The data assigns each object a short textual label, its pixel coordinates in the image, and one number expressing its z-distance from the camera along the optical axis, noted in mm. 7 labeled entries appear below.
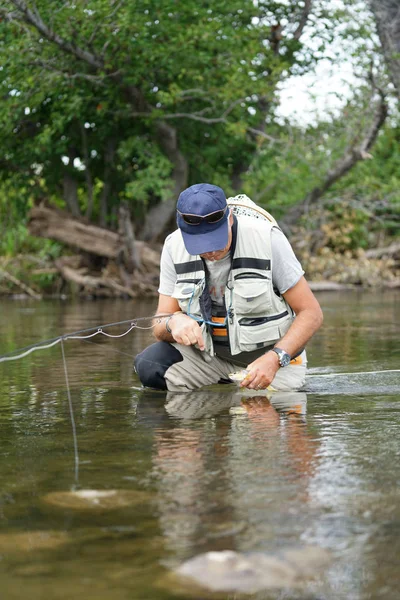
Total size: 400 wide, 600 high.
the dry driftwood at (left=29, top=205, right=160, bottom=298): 17297
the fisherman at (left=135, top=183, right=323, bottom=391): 4559
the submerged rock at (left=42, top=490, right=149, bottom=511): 2896
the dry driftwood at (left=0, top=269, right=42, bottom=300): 19328
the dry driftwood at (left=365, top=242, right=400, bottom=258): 20750
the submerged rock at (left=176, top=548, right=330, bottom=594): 2209
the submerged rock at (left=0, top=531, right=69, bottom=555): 2494
